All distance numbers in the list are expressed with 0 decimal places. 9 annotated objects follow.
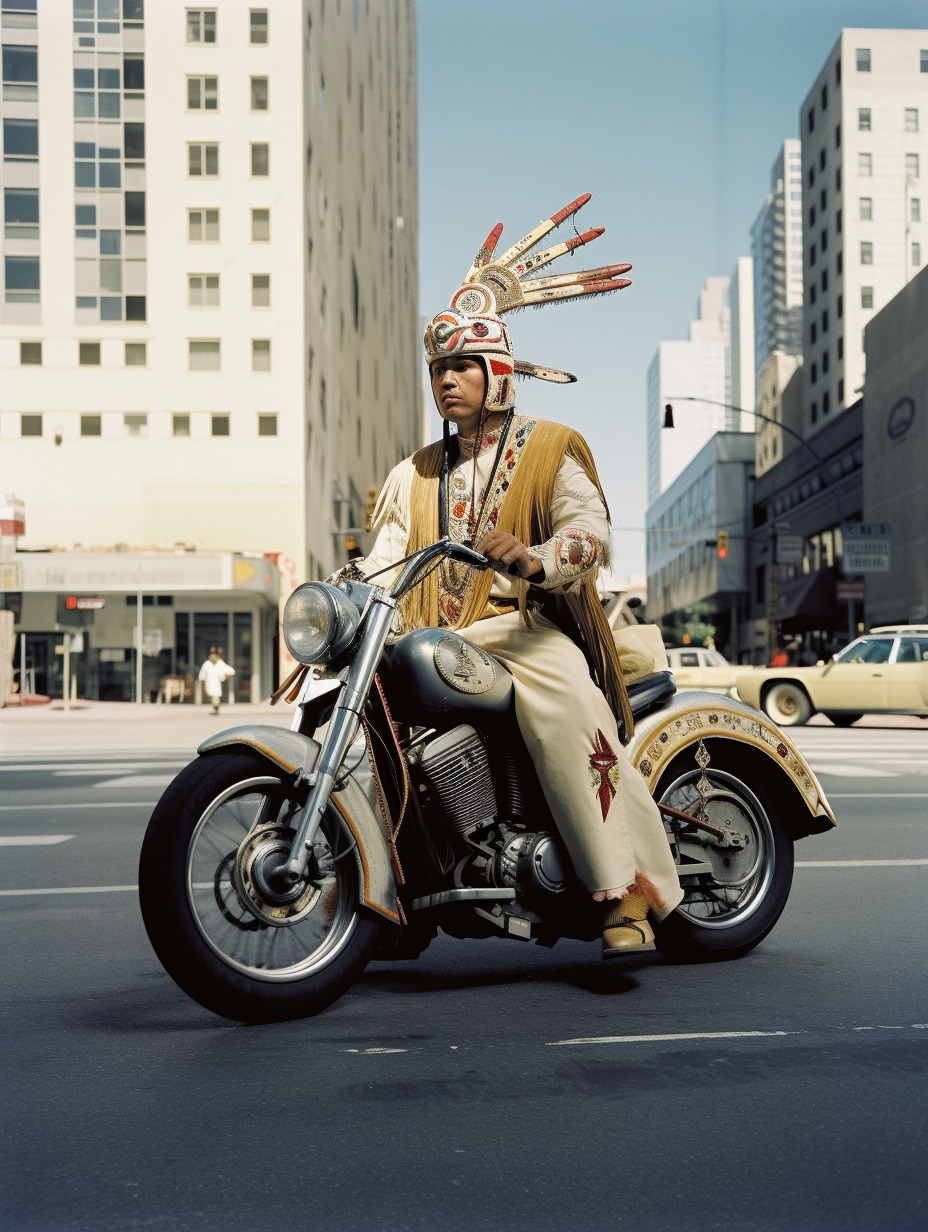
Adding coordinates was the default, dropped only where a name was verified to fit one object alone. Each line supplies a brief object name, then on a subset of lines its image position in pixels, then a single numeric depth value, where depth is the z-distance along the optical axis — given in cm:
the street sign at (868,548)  3384
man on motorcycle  410
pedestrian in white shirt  3070
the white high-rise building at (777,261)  15312
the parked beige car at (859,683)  2211
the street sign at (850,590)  3180
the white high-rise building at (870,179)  7138
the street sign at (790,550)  4188
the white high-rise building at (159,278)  4309
